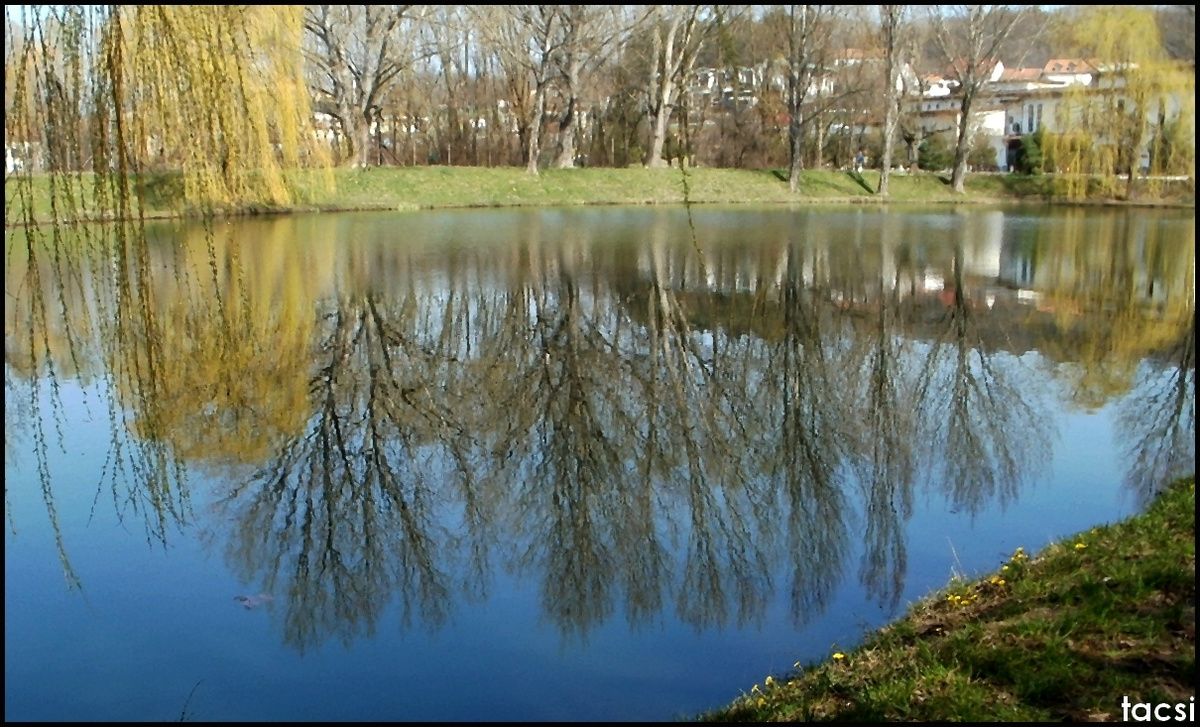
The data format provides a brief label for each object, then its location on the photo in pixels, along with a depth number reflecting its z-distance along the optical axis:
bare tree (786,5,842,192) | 34.28
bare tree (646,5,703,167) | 32.69
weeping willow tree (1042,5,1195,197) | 28.92
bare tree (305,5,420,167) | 30.67
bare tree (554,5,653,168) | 32.16
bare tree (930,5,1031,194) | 34.97
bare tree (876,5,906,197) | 34.44
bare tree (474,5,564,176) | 32.19
